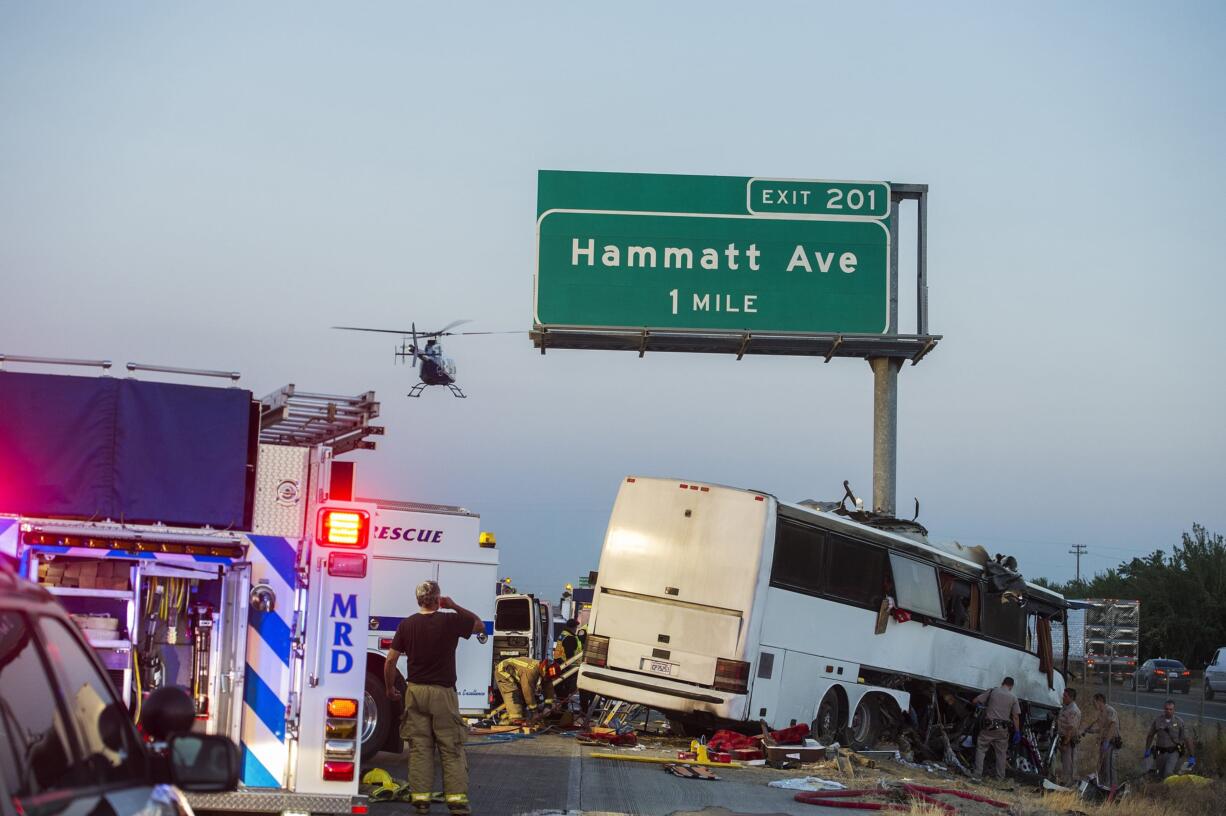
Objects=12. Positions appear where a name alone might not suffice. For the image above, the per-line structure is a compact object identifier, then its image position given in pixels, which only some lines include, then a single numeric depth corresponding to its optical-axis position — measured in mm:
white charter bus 19578
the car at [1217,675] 48875
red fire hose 15109
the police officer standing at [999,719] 22672
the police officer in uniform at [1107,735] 24344
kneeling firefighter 22297
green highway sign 23969
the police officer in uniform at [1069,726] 24562
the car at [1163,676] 56219
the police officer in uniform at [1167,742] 26422
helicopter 61875
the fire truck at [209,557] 8852
